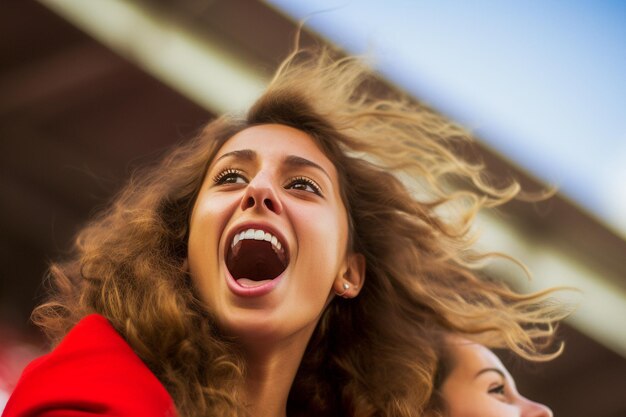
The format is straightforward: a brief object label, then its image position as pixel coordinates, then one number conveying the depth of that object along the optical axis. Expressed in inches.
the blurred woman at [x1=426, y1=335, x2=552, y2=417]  111.4
